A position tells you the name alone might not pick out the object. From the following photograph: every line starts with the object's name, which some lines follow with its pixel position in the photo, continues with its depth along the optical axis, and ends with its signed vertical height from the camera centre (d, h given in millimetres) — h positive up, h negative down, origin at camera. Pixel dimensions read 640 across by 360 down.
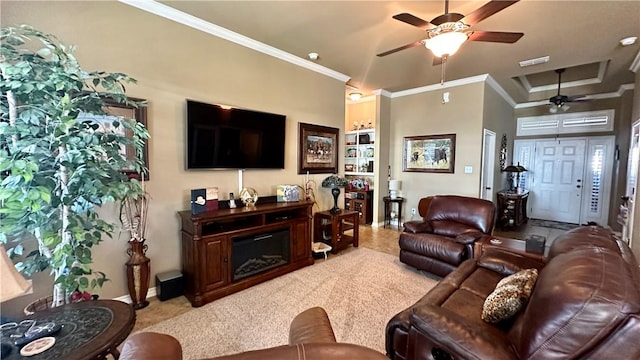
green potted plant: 1372 +28
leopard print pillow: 1430 -734
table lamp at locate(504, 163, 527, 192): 5898 -45
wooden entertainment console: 2578 -834
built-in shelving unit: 6137 +310
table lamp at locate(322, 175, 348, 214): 4206 -337
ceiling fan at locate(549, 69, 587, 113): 4875 +1287
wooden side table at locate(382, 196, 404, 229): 5656 -908
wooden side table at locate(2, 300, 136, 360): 1120 -811
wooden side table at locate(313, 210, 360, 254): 4039 -1008
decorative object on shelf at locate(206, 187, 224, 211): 2849 -393
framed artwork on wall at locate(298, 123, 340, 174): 4102 +250
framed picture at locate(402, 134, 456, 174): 5180 +261
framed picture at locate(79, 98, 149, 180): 2312 +389
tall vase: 2443 -1047
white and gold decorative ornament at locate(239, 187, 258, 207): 3244 -421
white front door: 6199 -297
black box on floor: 2643 -1255
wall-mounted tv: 2912 +312
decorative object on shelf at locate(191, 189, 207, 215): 2711 -400
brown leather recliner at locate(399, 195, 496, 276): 3010 -851
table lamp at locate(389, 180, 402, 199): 5652 -482
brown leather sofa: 904 -597
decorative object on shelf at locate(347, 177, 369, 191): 6134 -459
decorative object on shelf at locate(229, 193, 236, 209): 3125 -466
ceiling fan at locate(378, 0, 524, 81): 2156 +1217
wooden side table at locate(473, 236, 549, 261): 2684 -835
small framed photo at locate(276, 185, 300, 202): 3631 -406
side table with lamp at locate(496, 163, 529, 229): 5500 -838
